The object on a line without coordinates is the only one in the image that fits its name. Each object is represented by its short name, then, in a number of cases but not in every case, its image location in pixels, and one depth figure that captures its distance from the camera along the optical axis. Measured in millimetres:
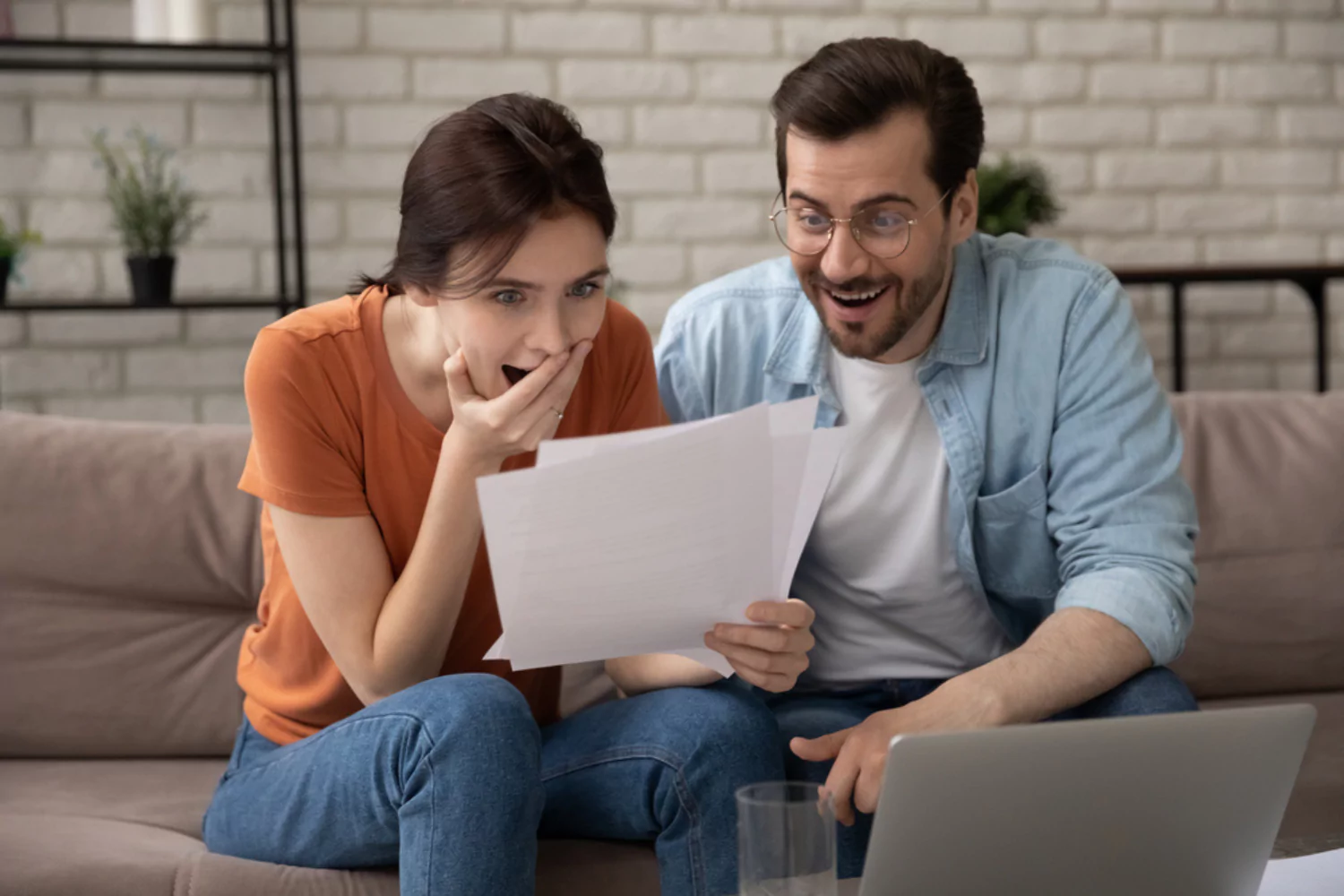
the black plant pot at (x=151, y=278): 2602
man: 1531
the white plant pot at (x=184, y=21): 2633
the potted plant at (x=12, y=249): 2551
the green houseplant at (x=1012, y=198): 2779
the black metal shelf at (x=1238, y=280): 2900
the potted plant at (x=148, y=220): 2605
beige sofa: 1688
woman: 1229
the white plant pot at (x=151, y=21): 2631
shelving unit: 2627
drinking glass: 903
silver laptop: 898
